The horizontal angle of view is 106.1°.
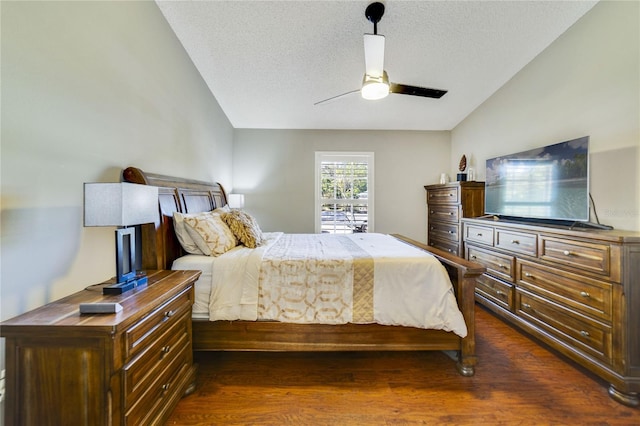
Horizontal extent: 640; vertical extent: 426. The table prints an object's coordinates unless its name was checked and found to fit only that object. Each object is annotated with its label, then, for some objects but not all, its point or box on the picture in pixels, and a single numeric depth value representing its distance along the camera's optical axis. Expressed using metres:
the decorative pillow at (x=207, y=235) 1.84
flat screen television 1.93
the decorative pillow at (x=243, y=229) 2.15
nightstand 0.88
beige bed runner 1.68
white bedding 1.67
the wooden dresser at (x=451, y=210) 3.25
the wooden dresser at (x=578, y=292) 1.48
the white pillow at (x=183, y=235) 1.87
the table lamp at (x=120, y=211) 1.10
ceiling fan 1.88
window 4.25
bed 1.69
